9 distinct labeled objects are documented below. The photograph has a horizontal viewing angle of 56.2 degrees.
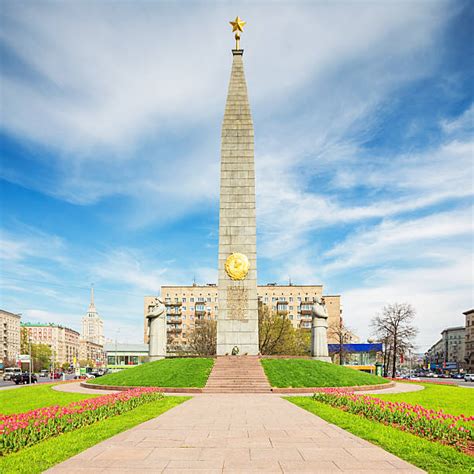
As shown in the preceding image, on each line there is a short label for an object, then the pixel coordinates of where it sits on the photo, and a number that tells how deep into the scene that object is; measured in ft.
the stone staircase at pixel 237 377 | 76.13
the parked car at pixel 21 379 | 153.69
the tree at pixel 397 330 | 163.73
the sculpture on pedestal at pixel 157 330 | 103.60
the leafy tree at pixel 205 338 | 191.62
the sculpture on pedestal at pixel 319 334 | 102.78
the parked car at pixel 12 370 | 261.75
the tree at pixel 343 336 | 204.58
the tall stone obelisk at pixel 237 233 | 102.17
